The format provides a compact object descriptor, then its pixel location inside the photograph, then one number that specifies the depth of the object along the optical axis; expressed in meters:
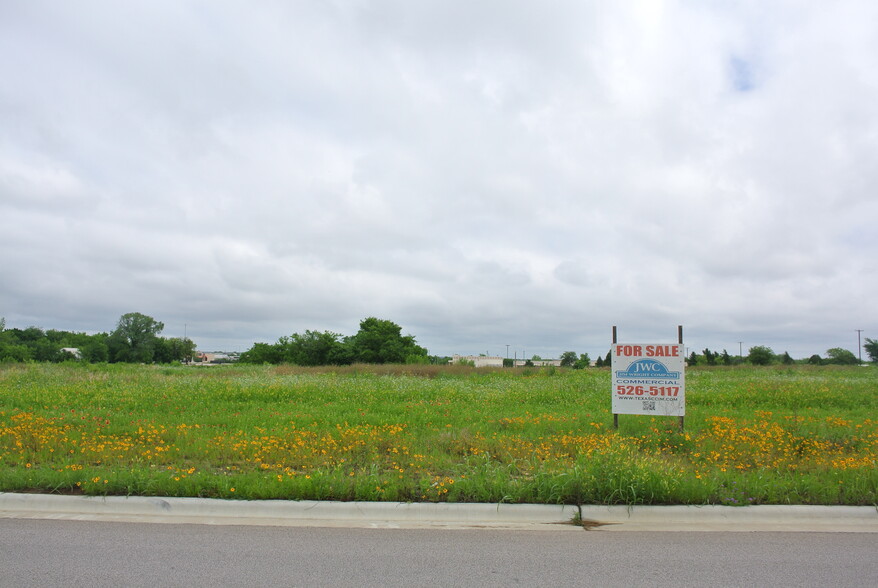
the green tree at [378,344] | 72.69
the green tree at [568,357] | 105.24
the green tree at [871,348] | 106.53
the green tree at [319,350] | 72.88
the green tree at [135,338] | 108.50
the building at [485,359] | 151.15
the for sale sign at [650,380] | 10.02
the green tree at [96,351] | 98.51
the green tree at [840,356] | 94.89
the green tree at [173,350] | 121.19
